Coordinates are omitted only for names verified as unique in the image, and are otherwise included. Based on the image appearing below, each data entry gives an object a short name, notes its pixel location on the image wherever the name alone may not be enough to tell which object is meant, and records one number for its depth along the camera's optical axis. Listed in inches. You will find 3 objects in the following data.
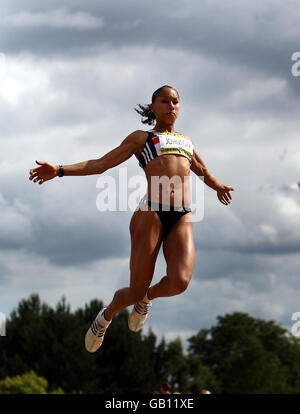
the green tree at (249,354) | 3501.5
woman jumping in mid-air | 367.6
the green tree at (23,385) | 1594.5
